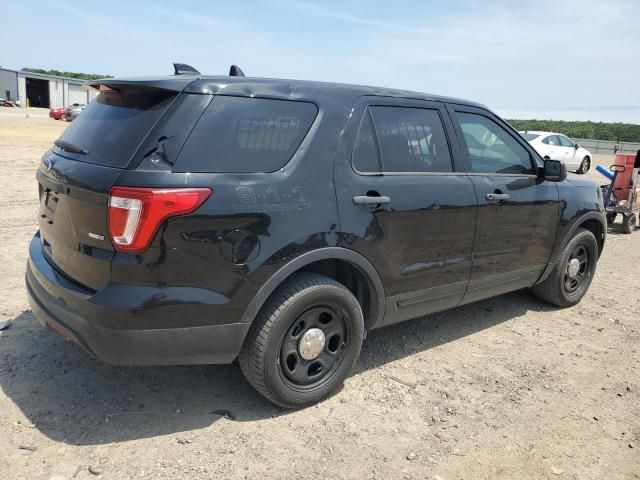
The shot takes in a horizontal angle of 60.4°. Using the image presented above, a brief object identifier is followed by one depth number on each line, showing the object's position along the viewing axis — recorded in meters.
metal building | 72.06
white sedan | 20.11
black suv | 2.66
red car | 43.90
